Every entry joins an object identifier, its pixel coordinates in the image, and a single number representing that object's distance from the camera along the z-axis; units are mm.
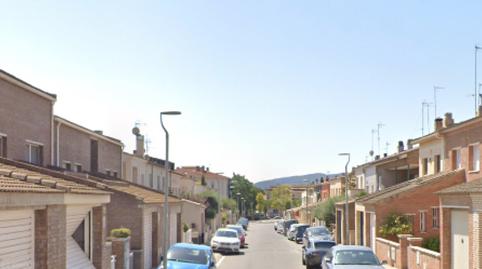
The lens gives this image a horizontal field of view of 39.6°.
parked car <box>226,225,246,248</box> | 47062
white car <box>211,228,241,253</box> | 41156
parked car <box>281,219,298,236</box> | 72025
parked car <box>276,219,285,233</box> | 77188
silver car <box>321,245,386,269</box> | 20969
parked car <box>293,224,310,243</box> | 56528
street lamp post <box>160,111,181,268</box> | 19734
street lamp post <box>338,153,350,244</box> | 36875
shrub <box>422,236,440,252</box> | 30436
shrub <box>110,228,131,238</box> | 22297
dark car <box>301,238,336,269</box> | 30594
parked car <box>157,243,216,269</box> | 19738
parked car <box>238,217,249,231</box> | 84456
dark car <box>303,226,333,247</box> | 39303
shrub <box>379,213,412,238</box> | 33844
